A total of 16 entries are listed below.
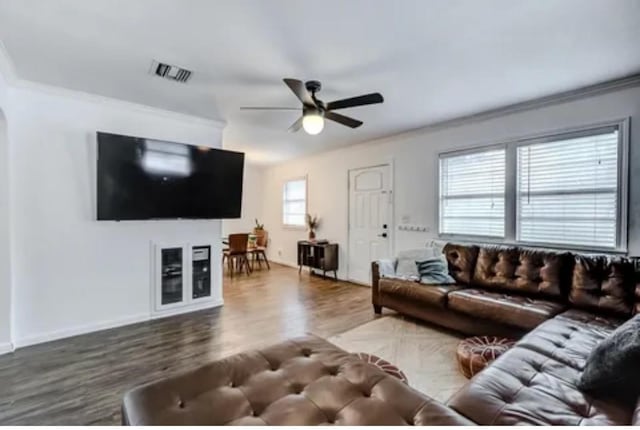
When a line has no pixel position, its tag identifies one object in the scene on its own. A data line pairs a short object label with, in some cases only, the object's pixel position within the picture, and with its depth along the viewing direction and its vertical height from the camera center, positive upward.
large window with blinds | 3.19 +0.29
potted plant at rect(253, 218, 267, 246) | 8.16 -0.49
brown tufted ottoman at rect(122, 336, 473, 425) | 1.24 -0.77
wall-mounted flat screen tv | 3.32 +0.37
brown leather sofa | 1.38 -0.80
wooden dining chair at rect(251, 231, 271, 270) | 7.30 -0.82
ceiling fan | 2.73 +0.98
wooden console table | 6.00 -0.80
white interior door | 5.25 -0.07
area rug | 2.41 -1.24
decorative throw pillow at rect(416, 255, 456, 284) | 3.62 -0.64
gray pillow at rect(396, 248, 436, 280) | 3.88 -0.57
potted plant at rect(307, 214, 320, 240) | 6.65 -0.21
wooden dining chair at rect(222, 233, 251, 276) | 6.41 -0.73
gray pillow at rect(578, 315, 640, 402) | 1.39 -0.67
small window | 7.07 +0.26
